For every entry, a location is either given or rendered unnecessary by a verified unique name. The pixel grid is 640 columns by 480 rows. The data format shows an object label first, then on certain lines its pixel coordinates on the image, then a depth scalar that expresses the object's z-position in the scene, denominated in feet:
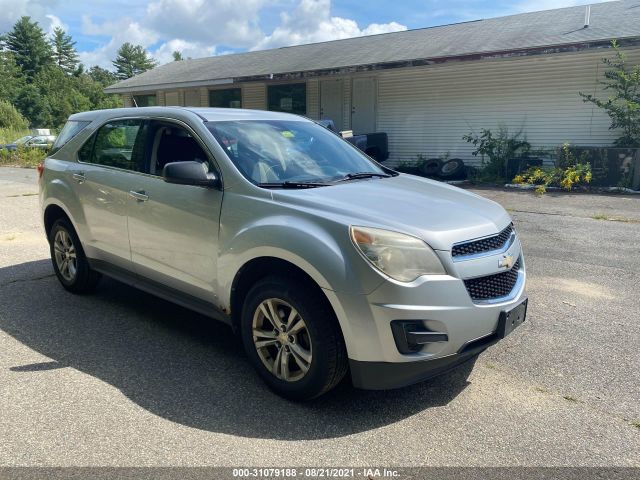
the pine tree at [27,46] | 249.96
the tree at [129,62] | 351.05
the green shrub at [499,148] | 46.73
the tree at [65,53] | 321.60
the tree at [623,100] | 41.24
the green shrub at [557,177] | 38.88
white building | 45.09
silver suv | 9.49
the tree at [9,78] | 208.64
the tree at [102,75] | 358.84
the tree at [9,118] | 155.33
